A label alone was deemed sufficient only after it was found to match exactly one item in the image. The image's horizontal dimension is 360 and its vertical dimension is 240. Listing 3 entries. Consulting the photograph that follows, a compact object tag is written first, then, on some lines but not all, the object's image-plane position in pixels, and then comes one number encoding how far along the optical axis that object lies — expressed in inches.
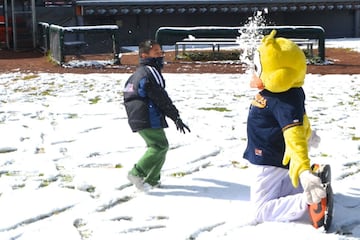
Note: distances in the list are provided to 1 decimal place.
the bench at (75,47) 748.6
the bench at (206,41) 661.3
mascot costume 159.2
